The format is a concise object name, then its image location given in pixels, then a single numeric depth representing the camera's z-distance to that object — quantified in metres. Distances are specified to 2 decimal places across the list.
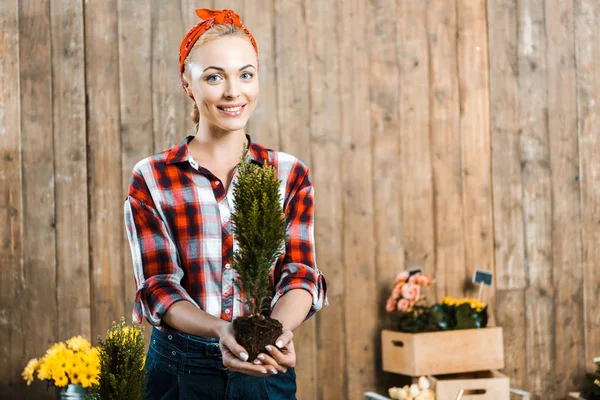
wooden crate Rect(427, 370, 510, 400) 3.46
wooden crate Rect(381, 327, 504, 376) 3.50
